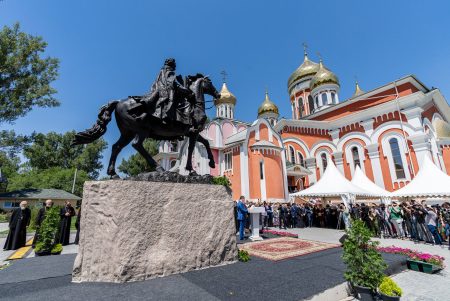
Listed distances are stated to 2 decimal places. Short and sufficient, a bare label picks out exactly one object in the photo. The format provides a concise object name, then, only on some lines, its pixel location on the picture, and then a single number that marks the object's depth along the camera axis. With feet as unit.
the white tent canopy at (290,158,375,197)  44.60
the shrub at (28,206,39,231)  50.06
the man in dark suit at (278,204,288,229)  48.63
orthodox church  67.87
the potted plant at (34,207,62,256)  22.38
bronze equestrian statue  16.11
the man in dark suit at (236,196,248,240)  28.68
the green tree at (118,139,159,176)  133.17
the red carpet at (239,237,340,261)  18.54
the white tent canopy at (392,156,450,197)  36.36
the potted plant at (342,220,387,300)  11.15
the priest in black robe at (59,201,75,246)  29.86
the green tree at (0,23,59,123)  57.26
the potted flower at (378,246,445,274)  16.78
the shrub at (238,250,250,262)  16.55
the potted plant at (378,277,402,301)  10.43
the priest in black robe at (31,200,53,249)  32.33
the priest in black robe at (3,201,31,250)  28.12
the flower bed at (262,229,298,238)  30.12
